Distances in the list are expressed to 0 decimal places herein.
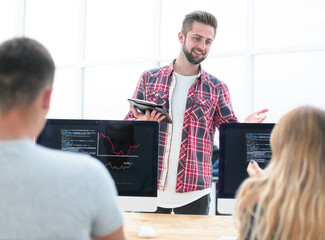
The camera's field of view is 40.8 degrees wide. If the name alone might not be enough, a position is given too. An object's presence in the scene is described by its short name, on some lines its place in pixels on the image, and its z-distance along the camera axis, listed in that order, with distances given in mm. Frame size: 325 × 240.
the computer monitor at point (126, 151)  2109
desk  1842
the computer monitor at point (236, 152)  2064
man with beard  2641
